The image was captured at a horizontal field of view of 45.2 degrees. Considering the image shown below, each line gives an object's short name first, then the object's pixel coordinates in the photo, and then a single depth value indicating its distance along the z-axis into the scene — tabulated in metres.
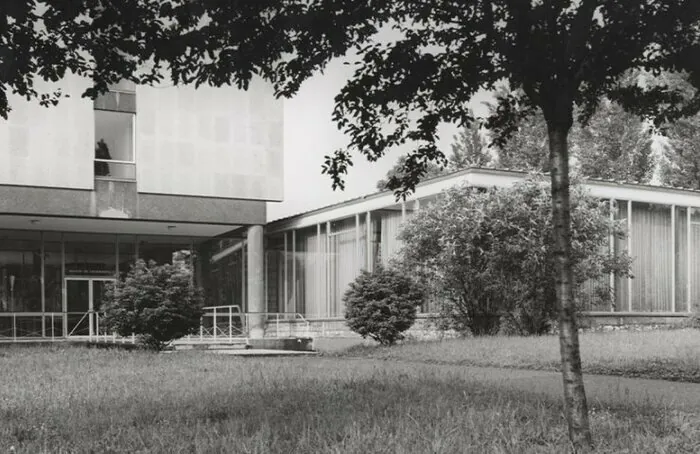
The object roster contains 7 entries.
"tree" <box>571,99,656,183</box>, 38.12
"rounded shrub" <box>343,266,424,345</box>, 18.53
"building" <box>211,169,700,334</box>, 22.92
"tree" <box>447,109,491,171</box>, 44.63
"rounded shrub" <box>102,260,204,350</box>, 17.88
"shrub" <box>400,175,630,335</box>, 18.36
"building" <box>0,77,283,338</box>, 23.55
